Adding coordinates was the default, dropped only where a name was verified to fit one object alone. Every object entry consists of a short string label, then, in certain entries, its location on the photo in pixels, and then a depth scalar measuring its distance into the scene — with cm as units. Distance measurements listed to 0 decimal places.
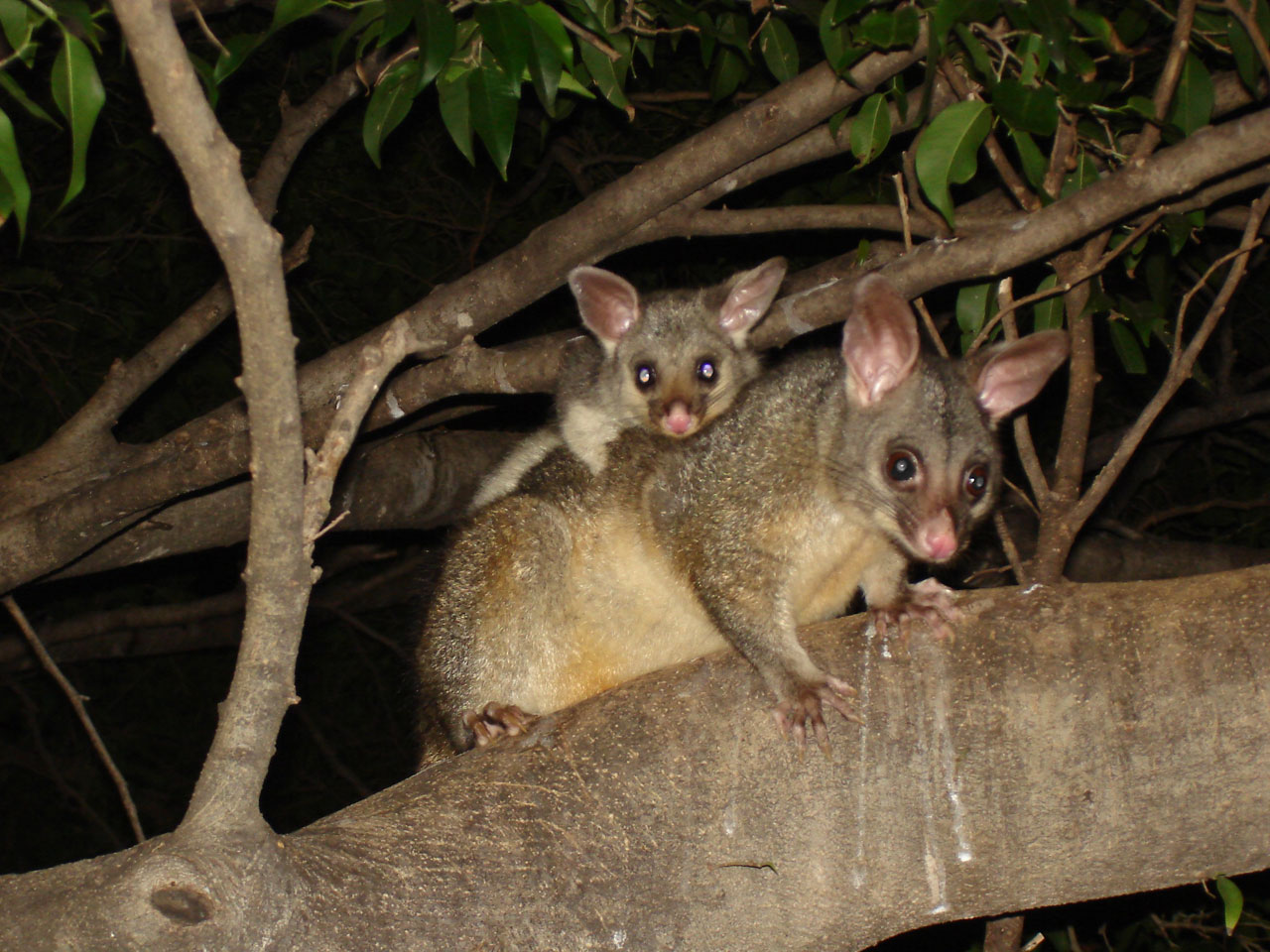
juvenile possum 402
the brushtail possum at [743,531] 296
